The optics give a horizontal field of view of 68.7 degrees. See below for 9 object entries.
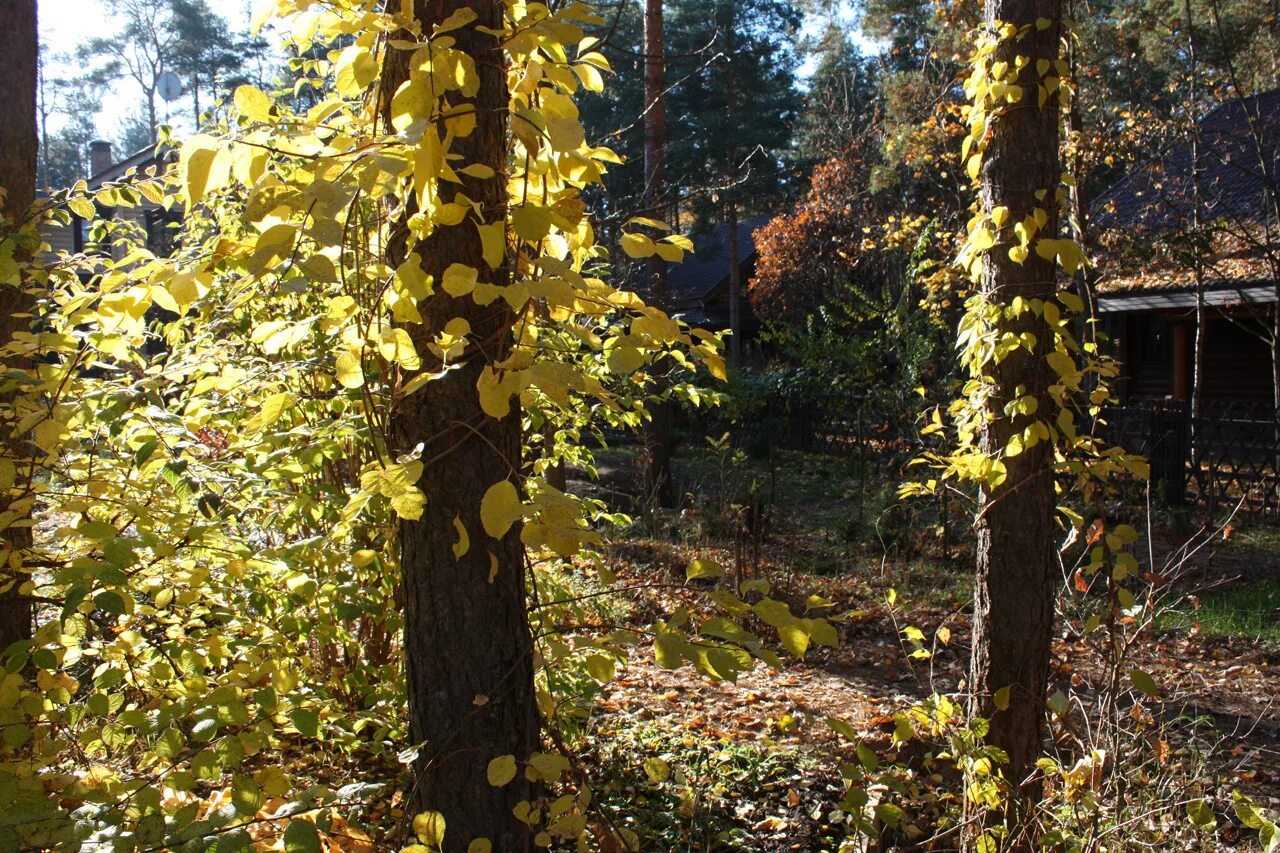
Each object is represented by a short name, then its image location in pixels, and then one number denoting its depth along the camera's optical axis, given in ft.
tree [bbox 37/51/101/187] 151.84
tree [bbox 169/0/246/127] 135.13
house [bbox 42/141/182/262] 62.77
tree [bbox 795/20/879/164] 67.26
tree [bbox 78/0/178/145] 139.03
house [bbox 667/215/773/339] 90.68
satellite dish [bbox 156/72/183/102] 59.36
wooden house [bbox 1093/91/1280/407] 38.75
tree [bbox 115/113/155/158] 165.72
